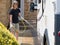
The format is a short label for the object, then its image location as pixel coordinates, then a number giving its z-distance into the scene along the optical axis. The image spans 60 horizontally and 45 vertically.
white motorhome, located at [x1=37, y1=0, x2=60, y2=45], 3.16
